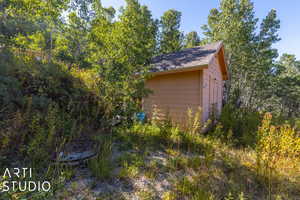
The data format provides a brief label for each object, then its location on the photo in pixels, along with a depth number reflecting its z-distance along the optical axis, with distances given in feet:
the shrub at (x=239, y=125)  14.96
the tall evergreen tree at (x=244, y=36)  30.86
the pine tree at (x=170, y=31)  46.98
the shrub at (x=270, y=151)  8.49
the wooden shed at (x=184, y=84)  16.17
